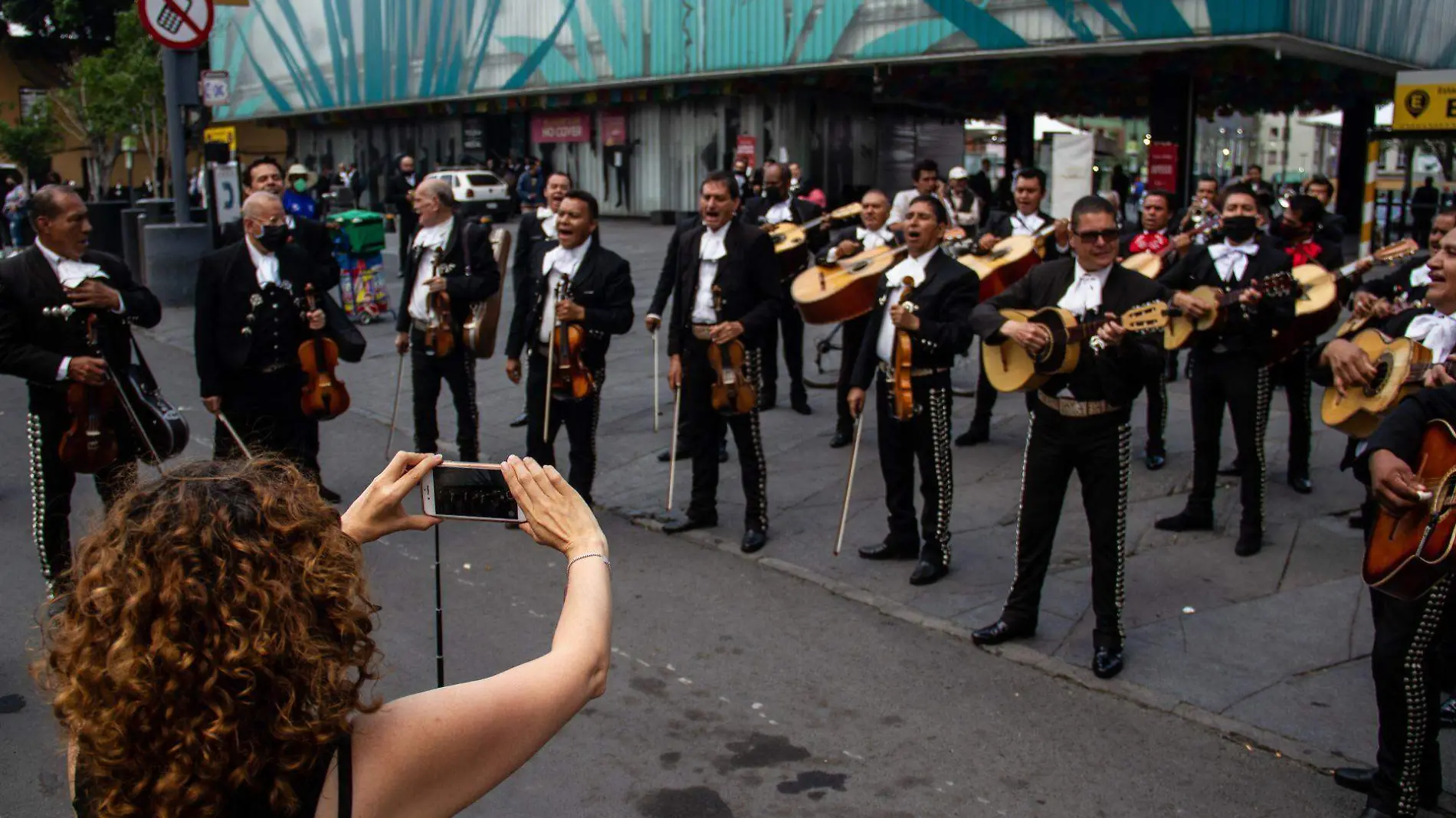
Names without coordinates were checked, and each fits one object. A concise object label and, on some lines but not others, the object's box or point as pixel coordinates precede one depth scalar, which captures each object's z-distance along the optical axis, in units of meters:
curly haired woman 1.74
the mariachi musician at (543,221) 9.63
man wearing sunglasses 5.38
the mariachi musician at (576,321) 7.59
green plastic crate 15.27
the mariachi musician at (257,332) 6.95
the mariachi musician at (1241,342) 7.05
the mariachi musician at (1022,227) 9.50
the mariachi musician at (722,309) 7.41
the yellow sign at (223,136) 15.96
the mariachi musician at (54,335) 5.76
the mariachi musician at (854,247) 9.36
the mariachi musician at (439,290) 8.01
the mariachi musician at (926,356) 6.55
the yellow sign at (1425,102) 13.11
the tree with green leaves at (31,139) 42.56
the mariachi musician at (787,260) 10.56
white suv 31.00
